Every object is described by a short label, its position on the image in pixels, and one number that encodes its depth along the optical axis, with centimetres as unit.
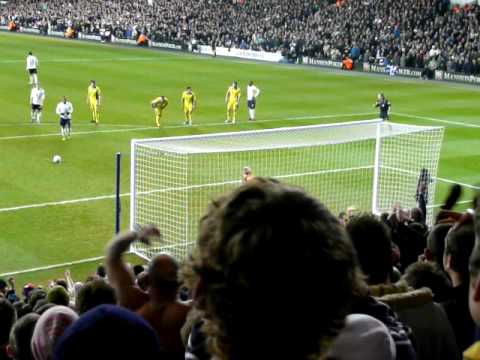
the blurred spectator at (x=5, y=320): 582
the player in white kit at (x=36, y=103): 2864
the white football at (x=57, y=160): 2286
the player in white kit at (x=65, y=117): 2595
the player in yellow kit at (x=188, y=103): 2947
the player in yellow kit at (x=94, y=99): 2919
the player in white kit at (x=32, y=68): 3831
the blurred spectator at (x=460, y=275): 412
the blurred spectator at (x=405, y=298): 427
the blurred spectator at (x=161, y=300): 449
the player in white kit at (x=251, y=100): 3092
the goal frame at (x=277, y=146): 1573
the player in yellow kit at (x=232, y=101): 3036
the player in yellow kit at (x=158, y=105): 2888
